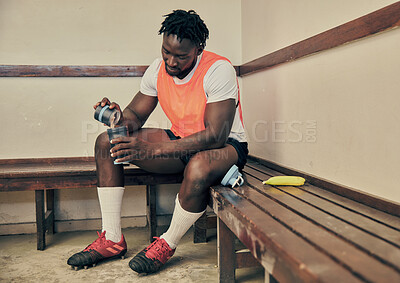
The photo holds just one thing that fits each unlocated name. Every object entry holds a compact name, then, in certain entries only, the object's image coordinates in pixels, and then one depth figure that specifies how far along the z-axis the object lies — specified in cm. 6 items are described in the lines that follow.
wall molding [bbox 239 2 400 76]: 135
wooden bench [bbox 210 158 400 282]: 87
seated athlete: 179
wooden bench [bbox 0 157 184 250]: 223
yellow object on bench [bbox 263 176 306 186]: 185
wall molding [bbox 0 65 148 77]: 264
